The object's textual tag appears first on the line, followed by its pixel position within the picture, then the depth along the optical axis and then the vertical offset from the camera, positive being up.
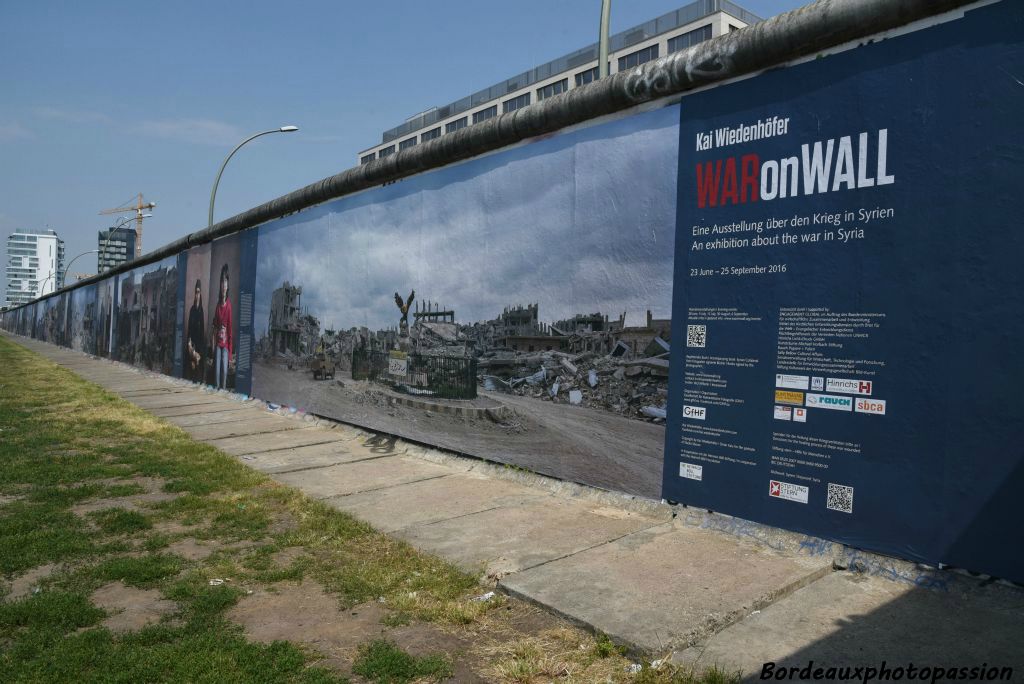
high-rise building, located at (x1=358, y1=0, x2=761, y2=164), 51.56 +24.89
